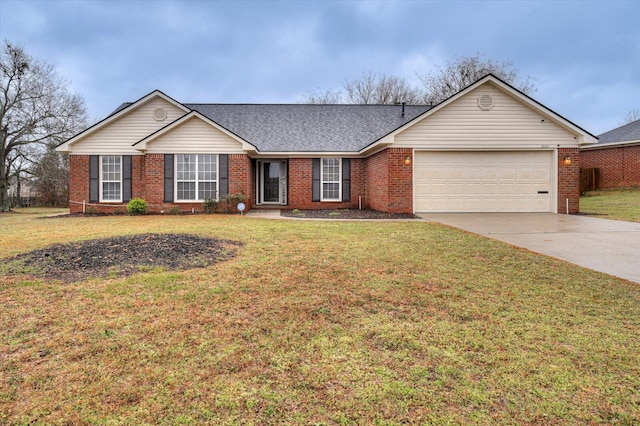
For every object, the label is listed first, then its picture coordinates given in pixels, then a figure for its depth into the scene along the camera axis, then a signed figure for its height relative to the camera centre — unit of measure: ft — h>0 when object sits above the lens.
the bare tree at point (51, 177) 75.56 +6.33
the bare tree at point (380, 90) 110.42 +36.55
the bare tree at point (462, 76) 103.35 +39.12
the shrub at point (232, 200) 45.91 +0.60
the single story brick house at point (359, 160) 42.91 +6.05
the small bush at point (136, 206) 45.70 -0.21
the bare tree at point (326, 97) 113.80 +35.10
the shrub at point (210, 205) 46.14 -0.06
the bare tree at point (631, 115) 145.28 +37.88
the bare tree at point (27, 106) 66.59 +19.41
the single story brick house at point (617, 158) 68.44 +9.73
